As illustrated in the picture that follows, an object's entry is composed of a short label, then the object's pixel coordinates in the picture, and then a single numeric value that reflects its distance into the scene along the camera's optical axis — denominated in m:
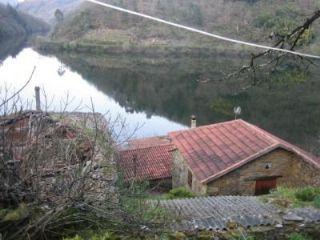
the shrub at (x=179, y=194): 8.05
